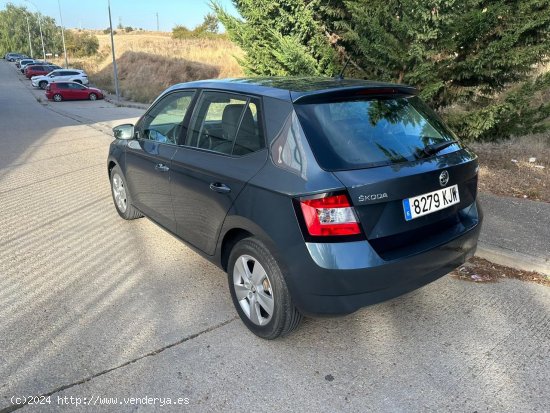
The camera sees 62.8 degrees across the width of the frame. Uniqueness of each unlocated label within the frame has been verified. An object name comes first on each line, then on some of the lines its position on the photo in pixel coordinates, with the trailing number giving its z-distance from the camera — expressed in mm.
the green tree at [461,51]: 5824
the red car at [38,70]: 45000
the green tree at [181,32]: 76688
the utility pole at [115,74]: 28245
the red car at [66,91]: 28656
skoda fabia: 2490
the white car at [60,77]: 35688
